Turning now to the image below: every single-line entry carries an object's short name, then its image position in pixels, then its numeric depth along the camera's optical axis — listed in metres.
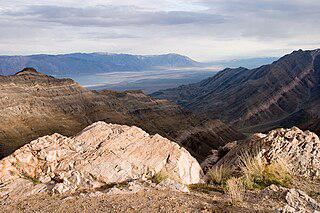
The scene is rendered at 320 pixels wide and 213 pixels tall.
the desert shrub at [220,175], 17.67
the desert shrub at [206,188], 15.65
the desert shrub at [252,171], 15.81
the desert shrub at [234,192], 12.66
